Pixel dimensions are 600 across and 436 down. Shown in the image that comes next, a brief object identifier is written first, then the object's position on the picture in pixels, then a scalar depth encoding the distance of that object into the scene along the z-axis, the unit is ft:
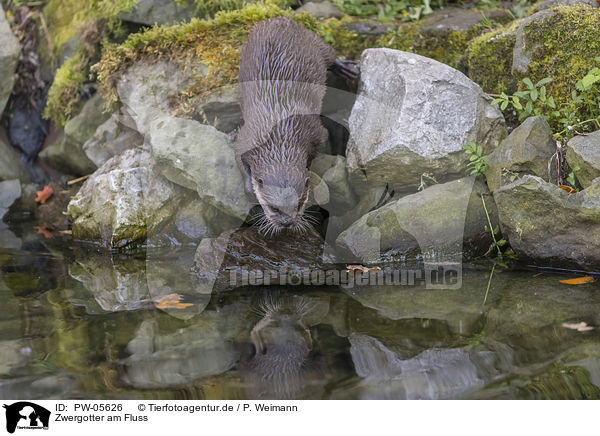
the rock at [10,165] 18.21
